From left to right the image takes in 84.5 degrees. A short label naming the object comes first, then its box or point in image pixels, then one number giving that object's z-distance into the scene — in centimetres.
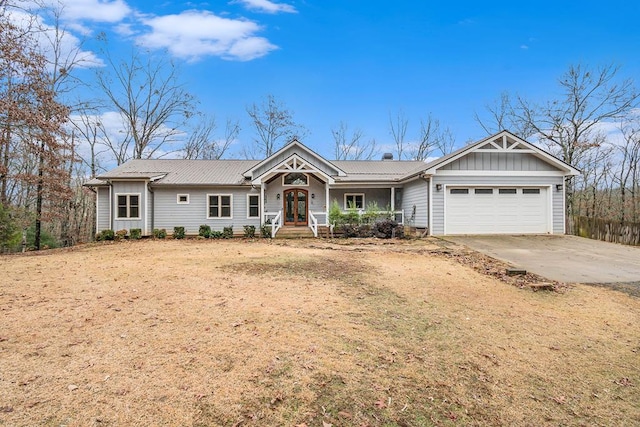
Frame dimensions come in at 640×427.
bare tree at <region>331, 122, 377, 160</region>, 3503
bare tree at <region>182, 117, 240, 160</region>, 3250
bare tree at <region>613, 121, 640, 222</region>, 2420
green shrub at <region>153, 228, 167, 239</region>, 1770
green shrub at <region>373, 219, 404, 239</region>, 1697
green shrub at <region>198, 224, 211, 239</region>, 1791
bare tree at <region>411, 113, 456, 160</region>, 3356
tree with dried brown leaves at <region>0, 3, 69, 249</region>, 1262
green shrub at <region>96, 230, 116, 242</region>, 1703
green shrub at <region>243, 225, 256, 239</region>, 1789
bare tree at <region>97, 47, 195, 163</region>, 2891
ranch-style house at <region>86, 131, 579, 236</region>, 1628
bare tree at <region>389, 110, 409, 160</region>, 3438
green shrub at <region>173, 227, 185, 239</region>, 1781
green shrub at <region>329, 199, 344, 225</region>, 1723
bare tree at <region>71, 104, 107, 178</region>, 2759
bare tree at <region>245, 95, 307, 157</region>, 3328
